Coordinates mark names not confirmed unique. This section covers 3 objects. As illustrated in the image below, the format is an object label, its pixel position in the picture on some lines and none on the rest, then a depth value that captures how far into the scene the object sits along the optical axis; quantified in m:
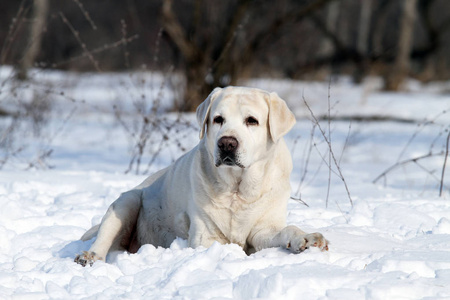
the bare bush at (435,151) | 15.00
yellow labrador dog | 7.04
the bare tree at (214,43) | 21.67
